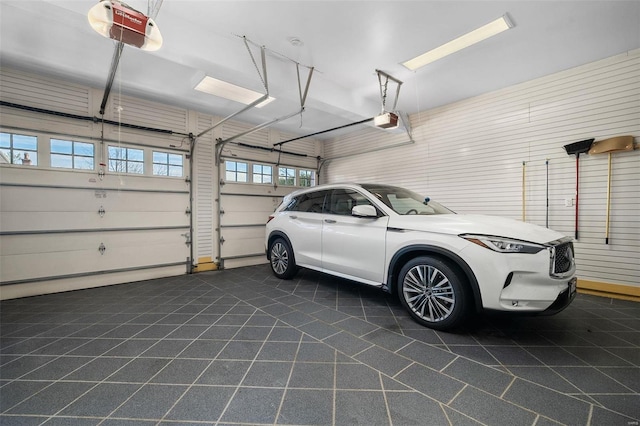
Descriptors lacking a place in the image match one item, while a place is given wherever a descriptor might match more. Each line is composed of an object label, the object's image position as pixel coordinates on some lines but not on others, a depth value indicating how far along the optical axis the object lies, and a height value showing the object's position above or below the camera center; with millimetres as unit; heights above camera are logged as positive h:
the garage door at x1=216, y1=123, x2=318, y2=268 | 6027 +468
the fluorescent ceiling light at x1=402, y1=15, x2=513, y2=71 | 3152 +2348
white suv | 2189 -478
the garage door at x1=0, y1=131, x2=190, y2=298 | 3861 -115
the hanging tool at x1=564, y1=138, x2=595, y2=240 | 3840 +971
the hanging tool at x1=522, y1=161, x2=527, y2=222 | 4484 +295
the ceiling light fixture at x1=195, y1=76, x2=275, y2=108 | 4297 +2191
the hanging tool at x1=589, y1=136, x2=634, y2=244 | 3589 +928
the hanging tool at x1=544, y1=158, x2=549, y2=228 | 4249 +248
